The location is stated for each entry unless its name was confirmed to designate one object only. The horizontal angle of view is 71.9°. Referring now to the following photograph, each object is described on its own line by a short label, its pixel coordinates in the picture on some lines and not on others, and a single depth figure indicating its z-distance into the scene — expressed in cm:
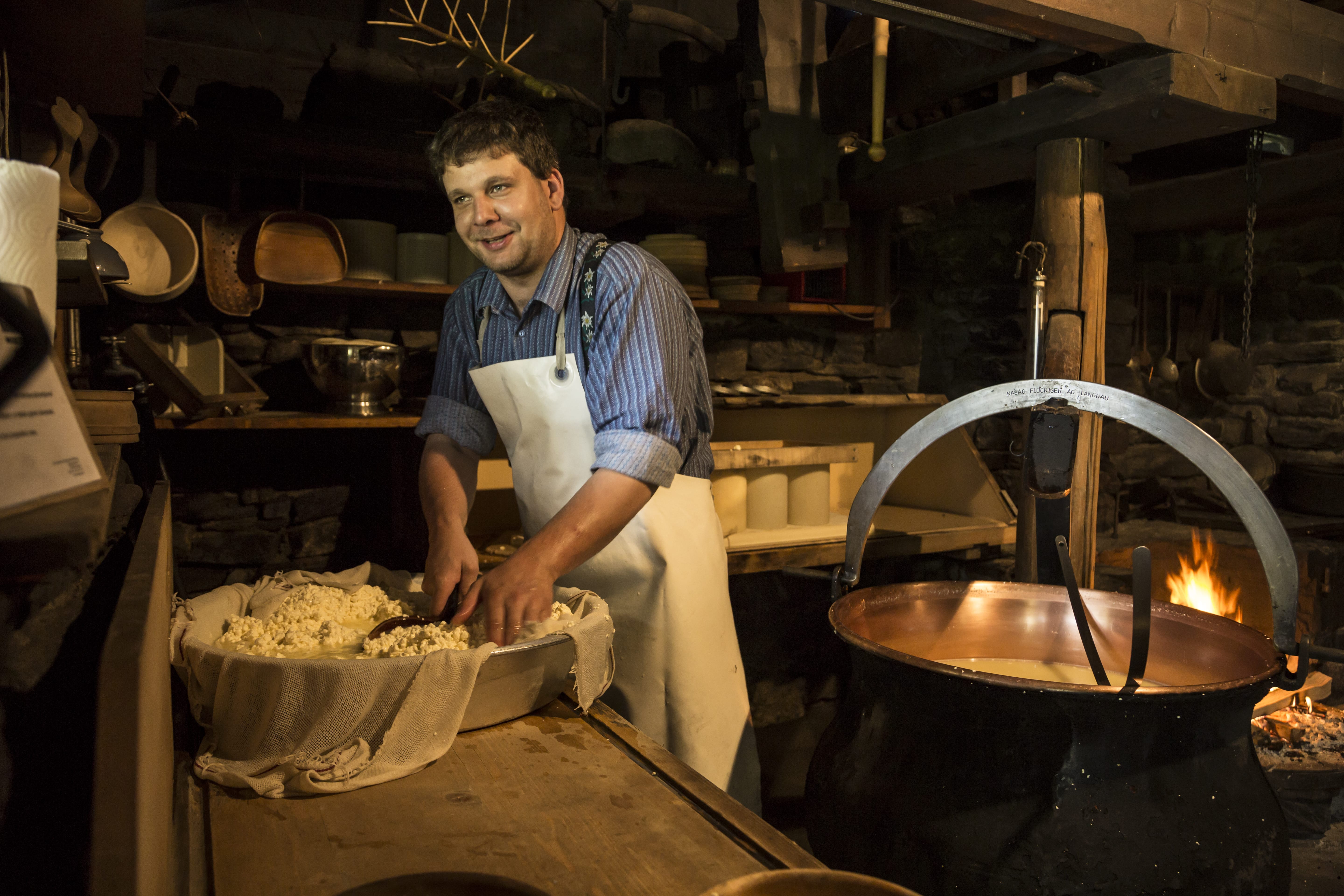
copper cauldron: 163
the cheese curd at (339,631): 147
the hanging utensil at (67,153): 164
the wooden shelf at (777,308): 402
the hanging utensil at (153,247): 324
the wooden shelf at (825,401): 395
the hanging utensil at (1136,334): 543
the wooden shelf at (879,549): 342
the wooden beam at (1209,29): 241
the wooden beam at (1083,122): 267
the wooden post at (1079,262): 306
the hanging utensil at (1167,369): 550
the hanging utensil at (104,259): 138
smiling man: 196
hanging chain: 396
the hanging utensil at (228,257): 338
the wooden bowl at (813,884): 80
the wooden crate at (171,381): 298
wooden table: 103
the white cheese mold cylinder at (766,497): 364
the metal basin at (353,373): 337
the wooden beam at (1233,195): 433
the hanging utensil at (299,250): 341
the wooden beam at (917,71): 289
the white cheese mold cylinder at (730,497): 353
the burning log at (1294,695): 341
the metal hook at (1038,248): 307
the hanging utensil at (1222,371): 538
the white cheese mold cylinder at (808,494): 377
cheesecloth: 124
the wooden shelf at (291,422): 311
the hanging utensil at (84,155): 190
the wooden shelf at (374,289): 345
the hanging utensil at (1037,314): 226
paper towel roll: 60
